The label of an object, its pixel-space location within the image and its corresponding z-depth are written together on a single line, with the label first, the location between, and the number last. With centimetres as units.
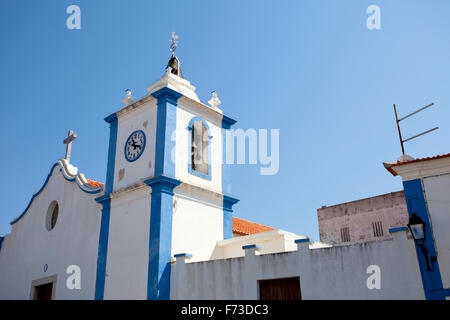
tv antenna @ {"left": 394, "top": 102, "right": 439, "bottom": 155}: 1153
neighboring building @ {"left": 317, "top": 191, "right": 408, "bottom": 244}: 2234
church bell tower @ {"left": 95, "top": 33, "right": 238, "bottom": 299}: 1302
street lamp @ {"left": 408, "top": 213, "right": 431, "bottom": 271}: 925
